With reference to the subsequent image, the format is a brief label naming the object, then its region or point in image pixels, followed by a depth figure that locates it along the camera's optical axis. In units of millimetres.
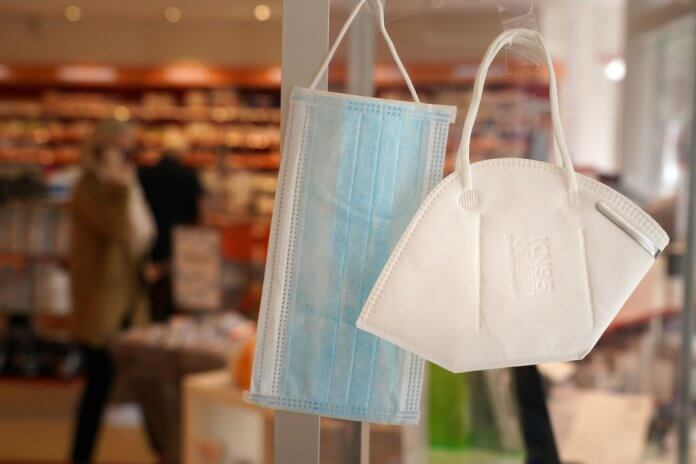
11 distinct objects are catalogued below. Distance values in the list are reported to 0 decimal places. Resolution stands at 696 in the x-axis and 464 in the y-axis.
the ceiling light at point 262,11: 2959
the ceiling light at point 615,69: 2742
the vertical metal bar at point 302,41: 977
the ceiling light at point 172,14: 6368
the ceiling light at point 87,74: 8500
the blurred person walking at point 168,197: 5441
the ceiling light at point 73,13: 5661
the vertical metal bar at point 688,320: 2775
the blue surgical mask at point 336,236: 969
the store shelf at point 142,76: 8477
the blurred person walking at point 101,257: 4586
